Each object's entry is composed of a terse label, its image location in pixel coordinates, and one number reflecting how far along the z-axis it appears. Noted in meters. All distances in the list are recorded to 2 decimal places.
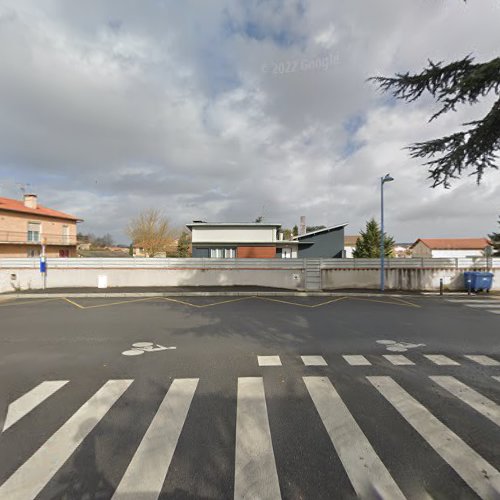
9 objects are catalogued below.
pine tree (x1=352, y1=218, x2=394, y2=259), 33.72
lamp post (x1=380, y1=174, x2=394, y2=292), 15.25
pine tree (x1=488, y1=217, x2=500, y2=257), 29.10
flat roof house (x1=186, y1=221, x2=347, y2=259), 26.17
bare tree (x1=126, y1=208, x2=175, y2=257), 38.06
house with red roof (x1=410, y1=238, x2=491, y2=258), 64.75
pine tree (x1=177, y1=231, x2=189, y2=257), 45.91
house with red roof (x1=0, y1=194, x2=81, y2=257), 29.19
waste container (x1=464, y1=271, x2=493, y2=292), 15.16
